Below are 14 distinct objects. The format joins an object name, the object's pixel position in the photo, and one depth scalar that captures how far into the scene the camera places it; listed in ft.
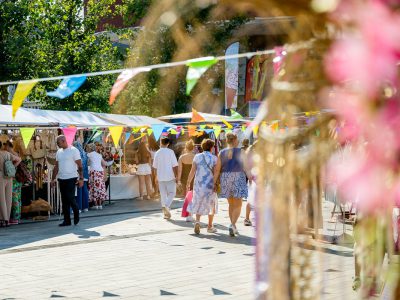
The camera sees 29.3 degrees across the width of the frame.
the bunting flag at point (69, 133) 44.98
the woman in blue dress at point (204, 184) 40.63
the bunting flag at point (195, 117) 52.59
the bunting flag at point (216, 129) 56.59
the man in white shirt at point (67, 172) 44.73
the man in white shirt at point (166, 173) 48.75
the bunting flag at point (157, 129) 52.75
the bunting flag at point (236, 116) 58.59
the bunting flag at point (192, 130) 64.79
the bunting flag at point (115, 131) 47.70
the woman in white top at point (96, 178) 57.16
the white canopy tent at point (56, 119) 46.14
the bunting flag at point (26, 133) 43.57
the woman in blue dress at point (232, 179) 39.34
